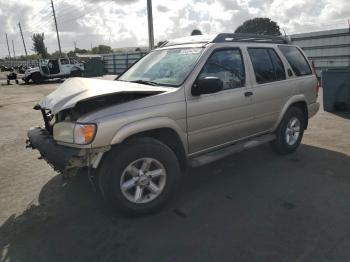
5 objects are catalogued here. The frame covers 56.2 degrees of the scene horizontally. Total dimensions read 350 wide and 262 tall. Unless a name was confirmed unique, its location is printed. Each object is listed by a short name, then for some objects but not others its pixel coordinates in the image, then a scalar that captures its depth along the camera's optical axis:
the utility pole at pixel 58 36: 52.24
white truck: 26.80
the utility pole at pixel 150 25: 20.74
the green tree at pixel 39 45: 79.94
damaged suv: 3.28
